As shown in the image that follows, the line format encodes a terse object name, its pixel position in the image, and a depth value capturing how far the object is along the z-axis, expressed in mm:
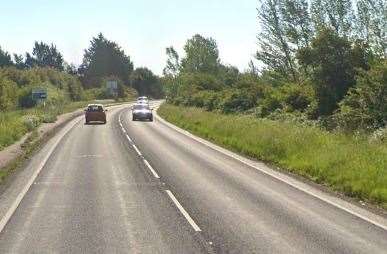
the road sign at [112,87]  134625
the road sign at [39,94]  51406
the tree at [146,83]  161000
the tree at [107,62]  174200
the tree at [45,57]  191375
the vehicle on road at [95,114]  49188
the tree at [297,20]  52400
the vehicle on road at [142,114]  53469
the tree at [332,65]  33188
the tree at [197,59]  97919
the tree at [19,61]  186250
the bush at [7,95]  74688
